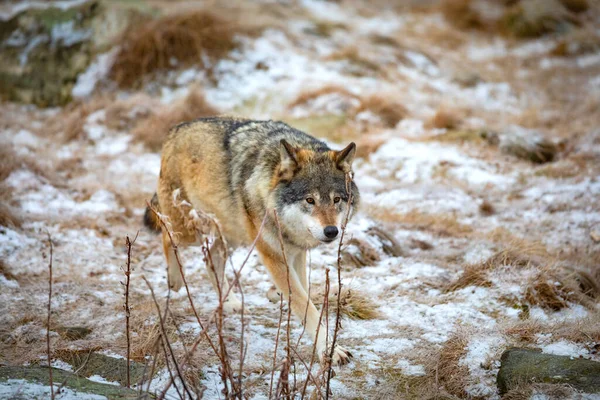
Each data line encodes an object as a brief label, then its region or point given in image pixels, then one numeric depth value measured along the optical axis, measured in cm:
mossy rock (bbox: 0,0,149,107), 2361
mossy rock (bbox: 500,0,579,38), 3225
